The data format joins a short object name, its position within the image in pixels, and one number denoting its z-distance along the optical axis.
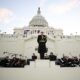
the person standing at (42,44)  4.95
